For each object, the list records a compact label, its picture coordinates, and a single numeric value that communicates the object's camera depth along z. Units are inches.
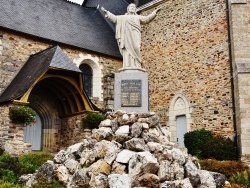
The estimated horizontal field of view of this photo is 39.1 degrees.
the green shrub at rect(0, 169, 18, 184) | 289.0
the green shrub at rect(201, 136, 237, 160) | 466.9
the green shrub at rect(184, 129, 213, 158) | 485.1
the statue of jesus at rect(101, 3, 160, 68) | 326.3
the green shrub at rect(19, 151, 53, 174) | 336.7
